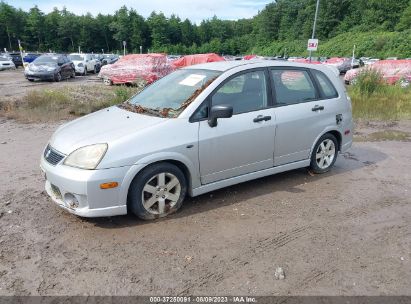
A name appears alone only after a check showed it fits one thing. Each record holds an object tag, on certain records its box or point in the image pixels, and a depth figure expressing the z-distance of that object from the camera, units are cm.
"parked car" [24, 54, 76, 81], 1995
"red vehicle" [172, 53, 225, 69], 2250
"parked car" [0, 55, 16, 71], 3059
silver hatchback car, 389
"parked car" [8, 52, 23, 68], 3567
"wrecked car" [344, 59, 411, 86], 2037
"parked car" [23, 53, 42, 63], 3419
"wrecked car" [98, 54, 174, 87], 1962
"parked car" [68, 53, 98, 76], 2742
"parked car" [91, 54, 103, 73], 3108
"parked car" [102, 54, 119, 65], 3730
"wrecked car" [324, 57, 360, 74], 3581
